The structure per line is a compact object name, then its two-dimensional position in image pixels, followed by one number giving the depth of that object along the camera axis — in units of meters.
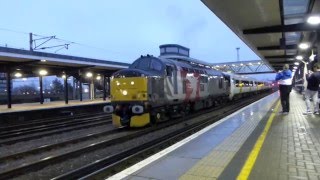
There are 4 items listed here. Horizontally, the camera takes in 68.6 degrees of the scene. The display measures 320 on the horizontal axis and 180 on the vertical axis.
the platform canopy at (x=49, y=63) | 15.18
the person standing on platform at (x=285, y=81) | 9.36
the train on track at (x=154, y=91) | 9.30
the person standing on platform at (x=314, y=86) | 8.89
